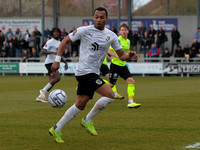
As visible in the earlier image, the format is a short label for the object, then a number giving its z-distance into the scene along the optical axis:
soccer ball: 11.07
